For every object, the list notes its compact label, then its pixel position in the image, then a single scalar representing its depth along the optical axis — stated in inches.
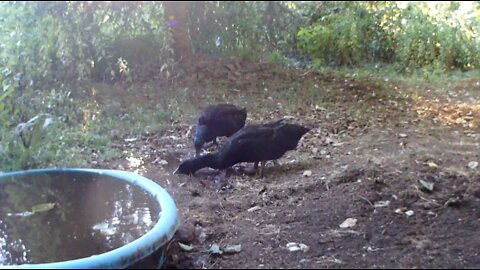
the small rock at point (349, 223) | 115.6
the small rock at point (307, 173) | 155.2
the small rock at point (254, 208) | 133.8
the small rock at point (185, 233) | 113.4
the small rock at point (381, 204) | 123.3
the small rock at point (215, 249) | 109.7
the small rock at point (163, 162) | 172.1
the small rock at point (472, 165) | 142.8
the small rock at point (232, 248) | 109.4
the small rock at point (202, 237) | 116.1
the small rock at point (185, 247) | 110.6
